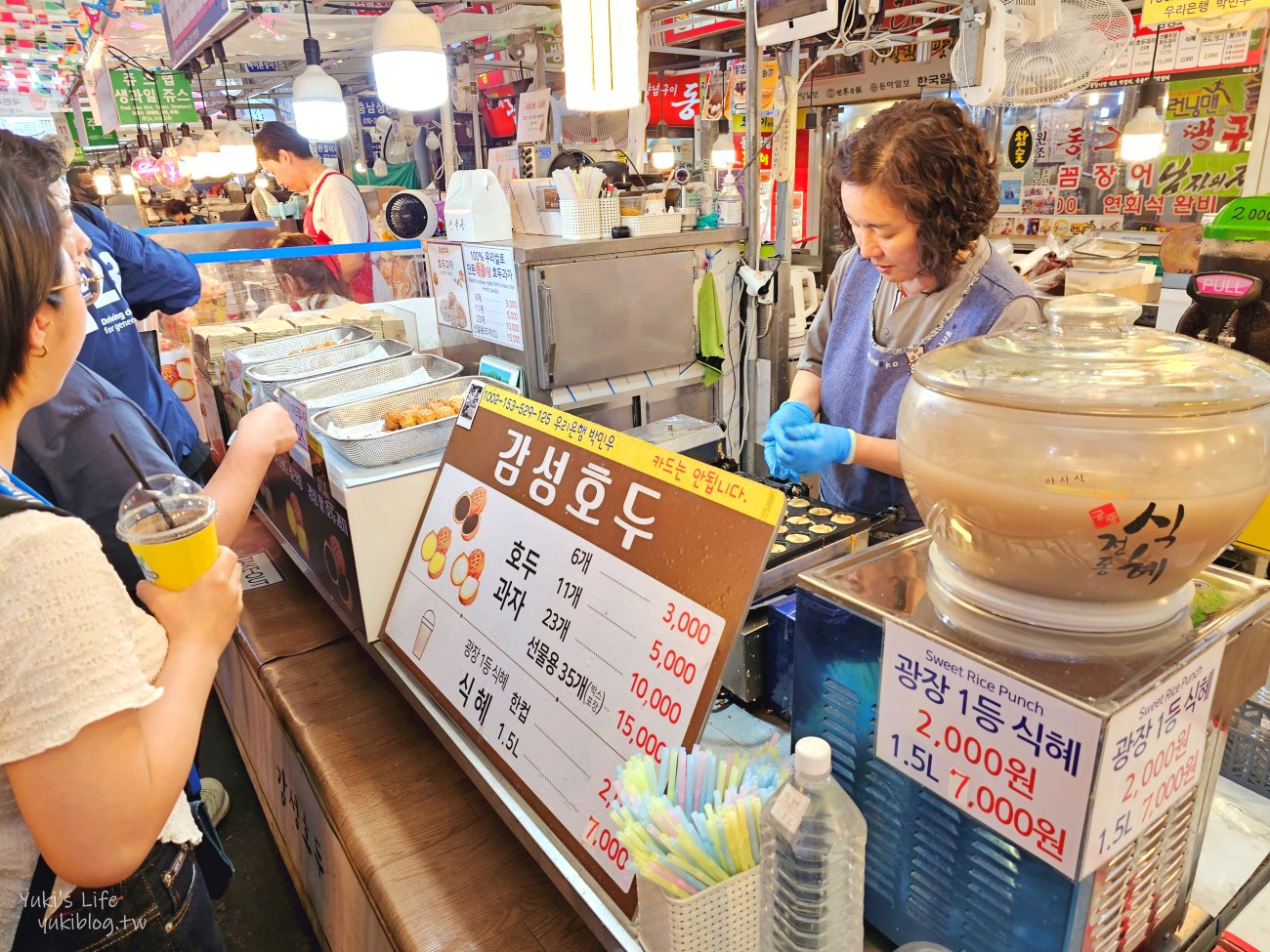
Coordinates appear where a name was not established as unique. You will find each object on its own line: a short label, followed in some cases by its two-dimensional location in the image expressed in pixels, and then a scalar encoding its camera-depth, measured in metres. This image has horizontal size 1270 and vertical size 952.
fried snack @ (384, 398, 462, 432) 1.80
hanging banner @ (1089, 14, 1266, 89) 5.69
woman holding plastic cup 0.79
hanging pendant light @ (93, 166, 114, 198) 10.89
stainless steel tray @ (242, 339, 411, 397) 2.23
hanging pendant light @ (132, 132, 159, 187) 8.98
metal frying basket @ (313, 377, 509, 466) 1.64
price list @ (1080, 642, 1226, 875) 0.69
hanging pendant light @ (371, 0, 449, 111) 2.95
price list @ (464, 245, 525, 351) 2.80
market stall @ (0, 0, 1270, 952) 0.73
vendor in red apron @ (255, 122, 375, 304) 4.76
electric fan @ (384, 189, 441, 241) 4.96
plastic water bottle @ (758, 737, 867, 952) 0.77
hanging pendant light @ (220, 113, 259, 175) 6.56
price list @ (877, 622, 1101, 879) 0.69
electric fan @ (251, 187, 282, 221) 8.03
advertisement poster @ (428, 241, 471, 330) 3.12
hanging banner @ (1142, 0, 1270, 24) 2.97
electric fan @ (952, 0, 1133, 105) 3.12
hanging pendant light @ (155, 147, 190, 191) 8.74
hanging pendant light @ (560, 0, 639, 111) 2.05
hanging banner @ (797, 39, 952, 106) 7.93
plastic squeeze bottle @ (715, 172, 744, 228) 3.56
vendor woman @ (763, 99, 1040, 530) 1.63
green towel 3.43
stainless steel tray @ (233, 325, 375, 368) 2.59
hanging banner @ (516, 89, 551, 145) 6.28
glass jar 0.69
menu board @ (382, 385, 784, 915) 0.98
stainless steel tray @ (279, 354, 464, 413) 2.03
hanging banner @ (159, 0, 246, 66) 2.99
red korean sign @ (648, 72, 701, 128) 10.15
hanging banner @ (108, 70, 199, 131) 7.59
